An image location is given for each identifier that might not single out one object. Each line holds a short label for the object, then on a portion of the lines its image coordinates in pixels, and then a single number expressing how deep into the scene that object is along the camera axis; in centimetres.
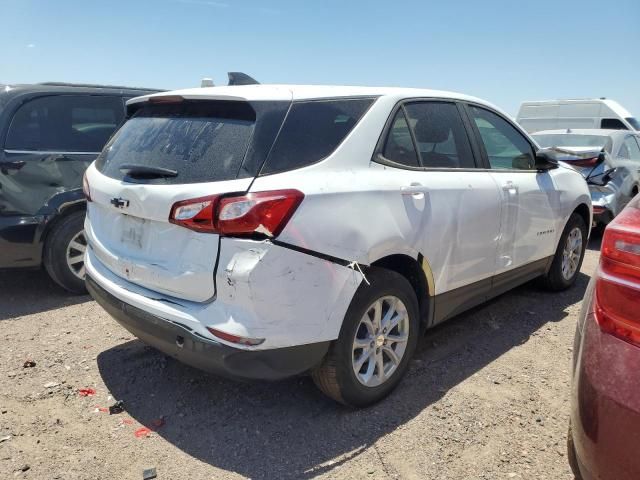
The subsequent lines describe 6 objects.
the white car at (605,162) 714
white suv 244
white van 1258
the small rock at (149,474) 254
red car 161
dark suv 447
